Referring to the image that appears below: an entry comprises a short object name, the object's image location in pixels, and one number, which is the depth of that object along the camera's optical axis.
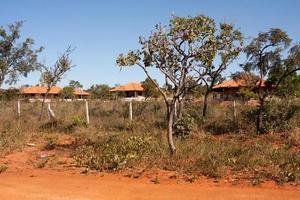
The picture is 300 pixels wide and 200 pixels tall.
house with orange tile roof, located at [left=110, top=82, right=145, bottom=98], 64.25
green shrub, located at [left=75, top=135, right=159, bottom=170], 10.61
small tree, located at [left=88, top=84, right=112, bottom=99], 64.47
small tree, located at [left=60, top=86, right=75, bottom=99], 54.65
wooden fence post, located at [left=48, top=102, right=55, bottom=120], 20.17
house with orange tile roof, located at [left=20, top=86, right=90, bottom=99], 62.13
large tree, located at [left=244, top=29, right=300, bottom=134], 16.70
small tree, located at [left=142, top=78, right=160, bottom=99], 34.28
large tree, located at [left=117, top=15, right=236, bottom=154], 11.37
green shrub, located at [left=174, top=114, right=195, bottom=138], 16.11
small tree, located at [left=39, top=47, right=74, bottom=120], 23.53
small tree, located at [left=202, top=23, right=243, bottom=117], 11.80
